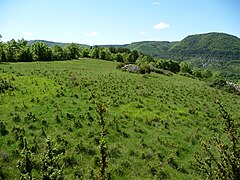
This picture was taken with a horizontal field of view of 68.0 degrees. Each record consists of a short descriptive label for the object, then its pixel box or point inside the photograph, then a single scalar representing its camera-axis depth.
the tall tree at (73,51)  67.42
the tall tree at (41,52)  56.55
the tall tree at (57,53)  60.49
